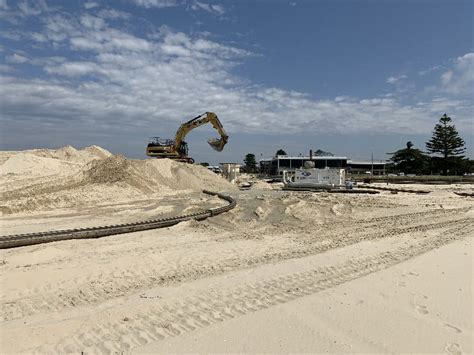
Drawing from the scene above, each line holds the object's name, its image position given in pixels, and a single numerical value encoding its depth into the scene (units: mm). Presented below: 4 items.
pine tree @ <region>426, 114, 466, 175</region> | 60094
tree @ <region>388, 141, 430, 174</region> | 65312
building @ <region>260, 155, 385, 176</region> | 83875
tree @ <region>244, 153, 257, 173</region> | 89000
